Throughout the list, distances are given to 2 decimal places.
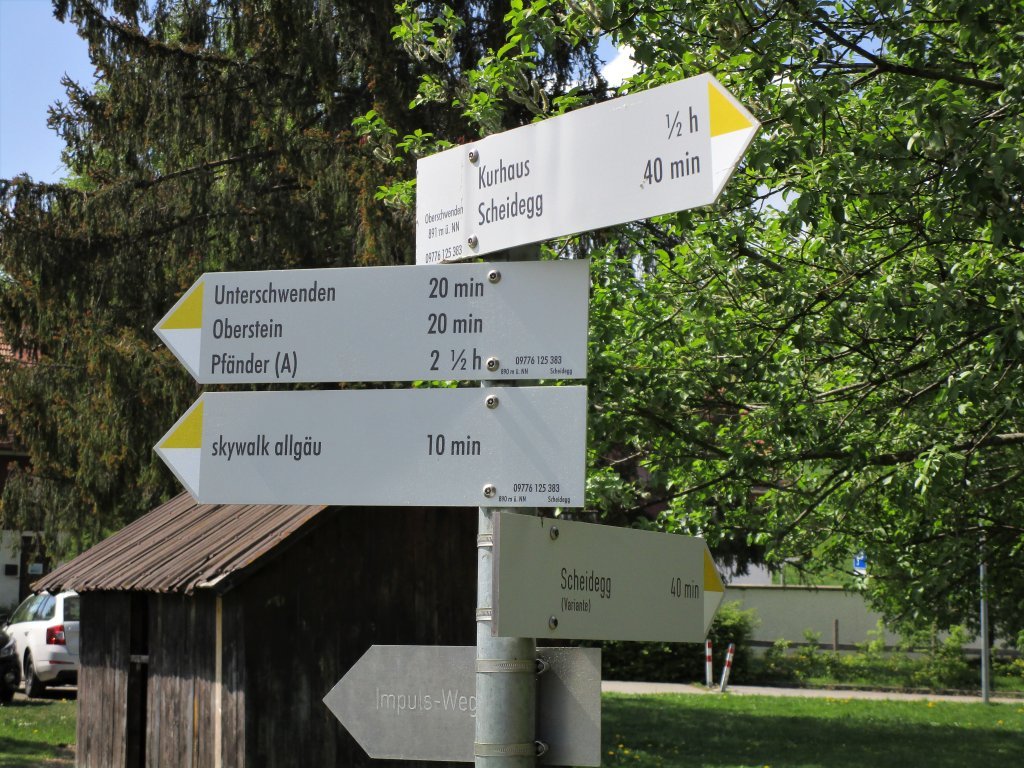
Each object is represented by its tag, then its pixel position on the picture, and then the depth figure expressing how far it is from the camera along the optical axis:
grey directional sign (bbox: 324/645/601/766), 3.21
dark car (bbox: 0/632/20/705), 18.98
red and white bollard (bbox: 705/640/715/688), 23.61
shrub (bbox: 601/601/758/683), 25.84
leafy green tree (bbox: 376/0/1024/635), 6.52
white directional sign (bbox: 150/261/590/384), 3.25
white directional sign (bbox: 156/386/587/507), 3.17
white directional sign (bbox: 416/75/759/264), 3.04
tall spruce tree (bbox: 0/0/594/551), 14.30
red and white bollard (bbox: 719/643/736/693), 23.05
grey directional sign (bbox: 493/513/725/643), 3.03
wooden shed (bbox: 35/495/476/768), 8.52
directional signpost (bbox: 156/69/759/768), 3.12
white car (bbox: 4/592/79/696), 19.58
